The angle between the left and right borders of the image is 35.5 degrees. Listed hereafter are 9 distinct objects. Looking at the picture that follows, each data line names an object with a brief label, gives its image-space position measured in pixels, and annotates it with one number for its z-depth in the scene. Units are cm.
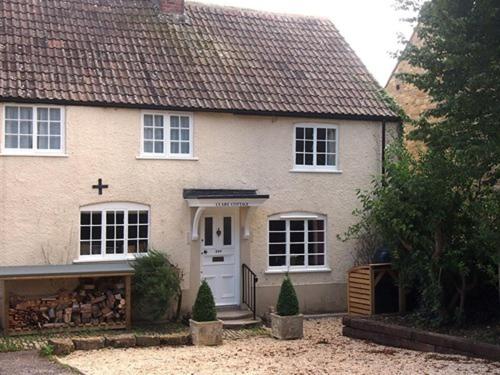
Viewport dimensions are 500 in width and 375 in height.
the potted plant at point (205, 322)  1549
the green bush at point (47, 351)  1402
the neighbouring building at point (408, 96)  2205
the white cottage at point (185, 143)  1741
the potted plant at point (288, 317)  1636
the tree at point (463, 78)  1284
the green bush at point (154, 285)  1711
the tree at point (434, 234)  1552
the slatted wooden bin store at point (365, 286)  1841
